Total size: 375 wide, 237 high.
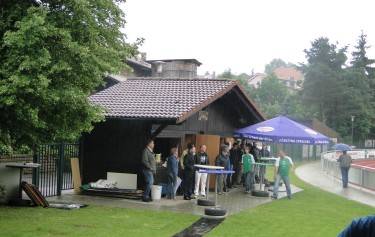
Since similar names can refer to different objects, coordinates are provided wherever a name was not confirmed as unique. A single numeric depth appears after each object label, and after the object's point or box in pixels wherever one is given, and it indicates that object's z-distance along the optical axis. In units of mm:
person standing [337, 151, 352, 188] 22766
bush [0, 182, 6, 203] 12477
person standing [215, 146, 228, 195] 17031
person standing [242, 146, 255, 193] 18300
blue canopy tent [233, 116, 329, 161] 17016
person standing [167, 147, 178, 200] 15508
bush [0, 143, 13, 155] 10367
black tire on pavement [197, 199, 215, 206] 14219
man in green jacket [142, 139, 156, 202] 14812
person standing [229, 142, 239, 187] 19875
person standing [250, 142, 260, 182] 21016
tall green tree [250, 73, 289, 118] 79812
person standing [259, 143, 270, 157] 24234
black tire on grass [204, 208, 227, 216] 12398
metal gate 14727
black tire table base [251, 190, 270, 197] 17542
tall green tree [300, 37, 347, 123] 58625
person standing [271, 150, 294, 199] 17250
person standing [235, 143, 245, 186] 20219
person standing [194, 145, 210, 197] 16281
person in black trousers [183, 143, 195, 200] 15822
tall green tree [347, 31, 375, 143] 60062
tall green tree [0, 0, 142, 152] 8930
